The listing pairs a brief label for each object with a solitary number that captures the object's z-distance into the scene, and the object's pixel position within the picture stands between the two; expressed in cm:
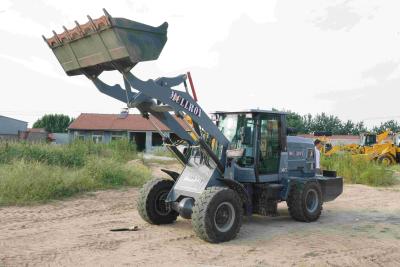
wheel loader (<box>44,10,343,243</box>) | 682
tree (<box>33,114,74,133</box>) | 6806
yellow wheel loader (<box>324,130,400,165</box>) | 2511
